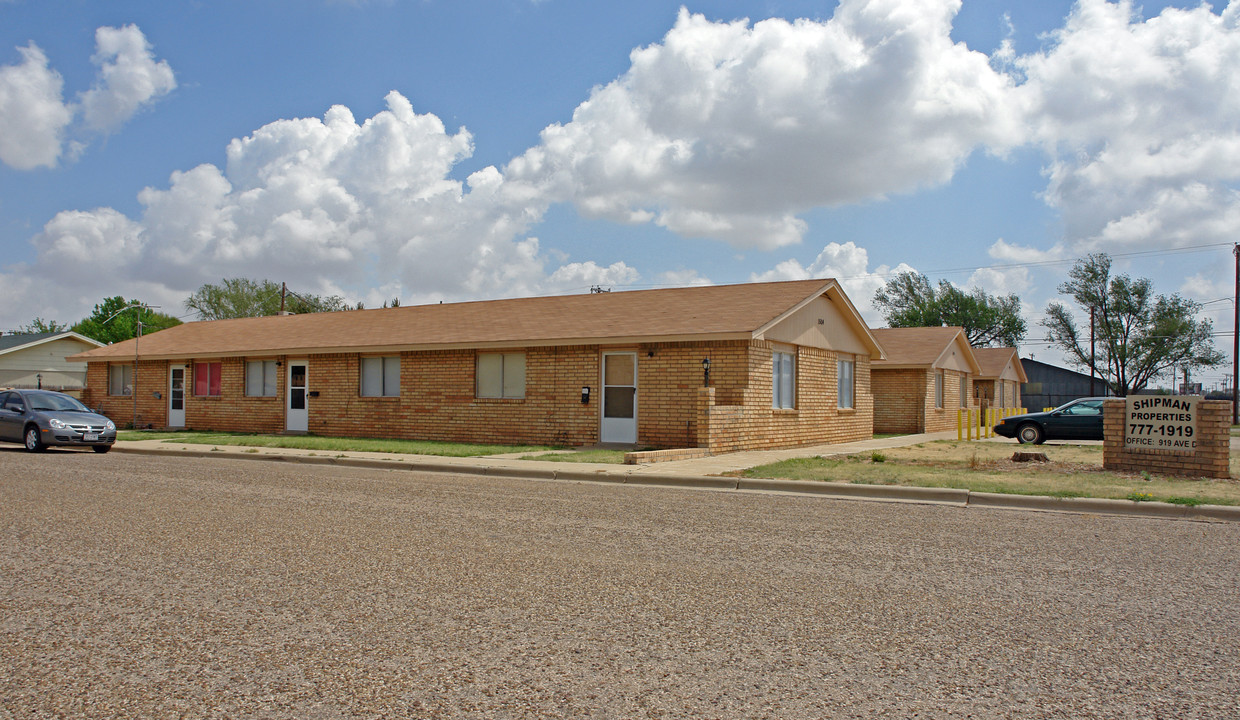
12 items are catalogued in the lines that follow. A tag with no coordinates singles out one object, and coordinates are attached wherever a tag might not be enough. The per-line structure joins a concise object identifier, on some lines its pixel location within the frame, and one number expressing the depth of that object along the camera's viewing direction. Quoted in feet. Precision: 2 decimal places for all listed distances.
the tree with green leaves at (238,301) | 220.02
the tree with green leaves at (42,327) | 279.69
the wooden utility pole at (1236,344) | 146.14
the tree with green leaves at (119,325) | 244.22
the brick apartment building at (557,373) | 61.16
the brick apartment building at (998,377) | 139.75
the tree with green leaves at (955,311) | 243.60
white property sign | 44.37
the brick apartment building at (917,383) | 99.04
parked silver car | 59.93
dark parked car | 75.92
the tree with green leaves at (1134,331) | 201.57
